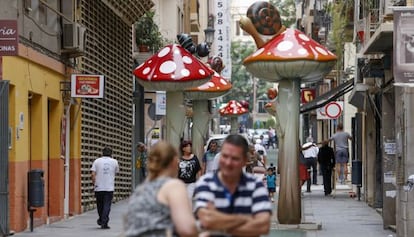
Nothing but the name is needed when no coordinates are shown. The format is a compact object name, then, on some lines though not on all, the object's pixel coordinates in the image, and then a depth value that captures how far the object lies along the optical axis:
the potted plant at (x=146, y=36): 35.59
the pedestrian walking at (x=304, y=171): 31.06
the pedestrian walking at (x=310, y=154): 35.09
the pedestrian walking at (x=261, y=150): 32.46
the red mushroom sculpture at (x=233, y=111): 51.31
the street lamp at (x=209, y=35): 40.75
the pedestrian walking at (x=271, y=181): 28.44
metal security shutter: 26.42
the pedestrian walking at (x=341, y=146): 33.69
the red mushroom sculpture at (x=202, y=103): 28.77
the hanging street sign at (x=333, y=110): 35.16
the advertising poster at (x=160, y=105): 34.03
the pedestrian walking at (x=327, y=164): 31.60
